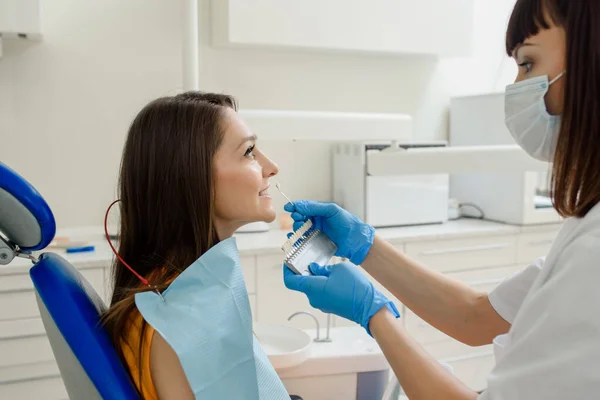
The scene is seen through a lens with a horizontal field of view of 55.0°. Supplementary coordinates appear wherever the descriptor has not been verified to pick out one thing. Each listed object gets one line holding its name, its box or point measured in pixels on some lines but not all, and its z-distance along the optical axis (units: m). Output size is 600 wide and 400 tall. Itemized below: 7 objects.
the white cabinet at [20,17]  2.05
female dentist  0.84
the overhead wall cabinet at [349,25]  2.45
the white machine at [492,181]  2.79
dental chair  0.82
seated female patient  1.16
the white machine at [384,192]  2.69
